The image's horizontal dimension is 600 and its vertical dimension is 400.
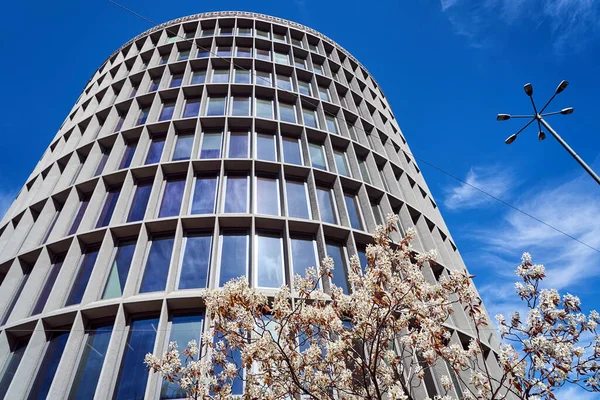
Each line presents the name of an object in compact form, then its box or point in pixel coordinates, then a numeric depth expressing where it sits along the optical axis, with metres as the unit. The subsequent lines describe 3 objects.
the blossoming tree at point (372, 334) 5.30
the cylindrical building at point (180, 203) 9.73
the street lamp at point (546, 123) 9.15
